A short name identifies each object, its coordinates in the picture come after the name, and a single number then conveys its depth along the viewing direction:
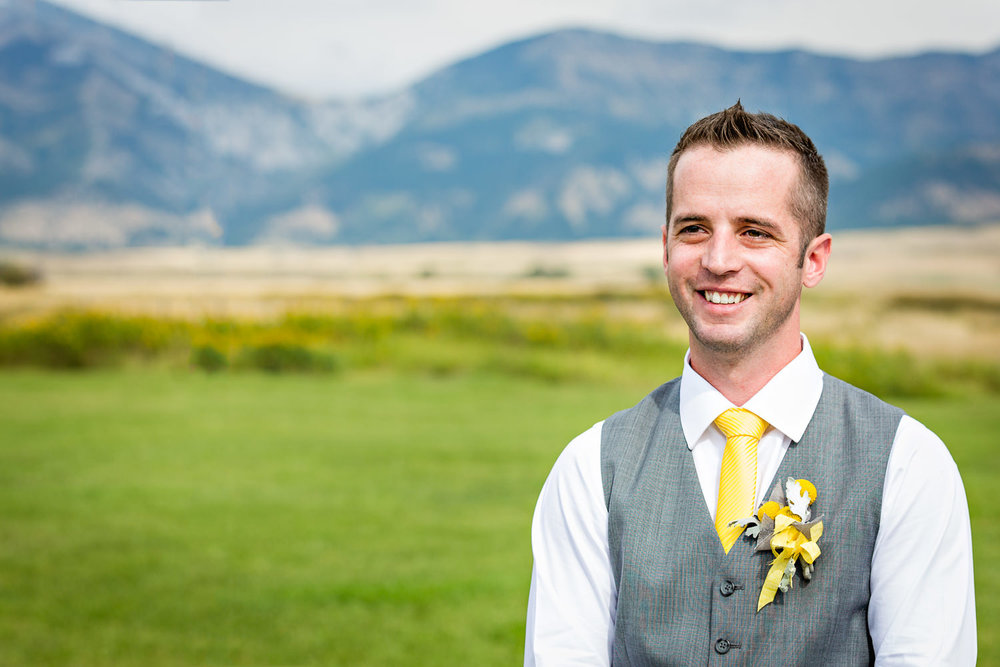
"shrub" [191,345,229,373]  15.88
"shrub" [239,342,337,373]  15.75
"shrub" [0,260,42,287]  20.73
